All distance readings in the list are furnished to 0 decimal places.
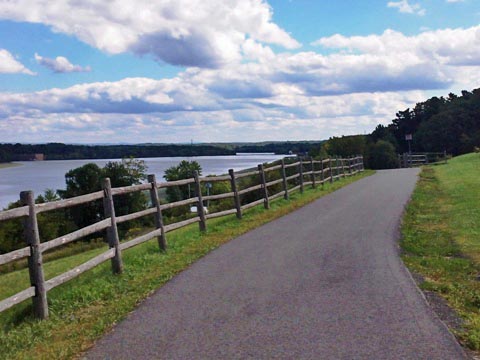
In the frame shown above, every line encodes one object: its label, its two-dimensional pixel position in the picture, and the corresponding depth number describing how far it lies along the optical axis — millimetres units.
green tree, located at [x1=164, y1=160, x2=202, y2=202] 71706
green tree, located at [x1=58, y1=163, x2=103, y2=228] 63750
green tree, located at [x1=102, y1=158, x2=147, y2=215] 54469
